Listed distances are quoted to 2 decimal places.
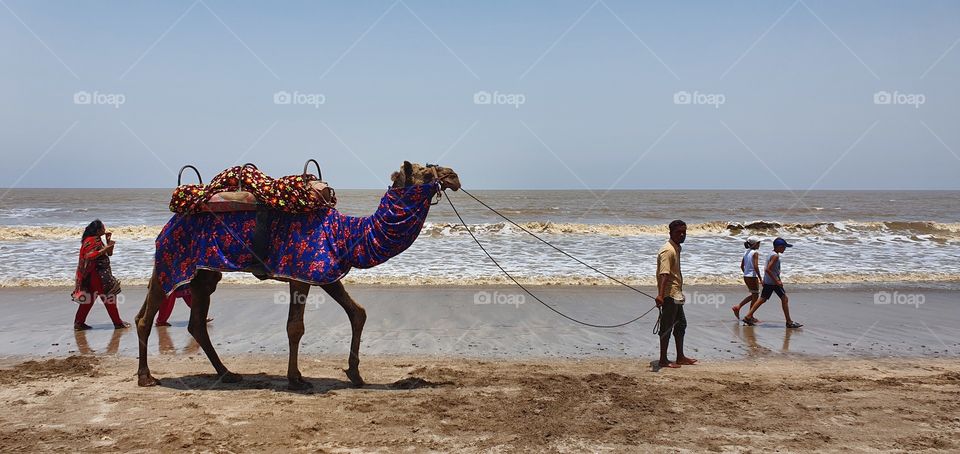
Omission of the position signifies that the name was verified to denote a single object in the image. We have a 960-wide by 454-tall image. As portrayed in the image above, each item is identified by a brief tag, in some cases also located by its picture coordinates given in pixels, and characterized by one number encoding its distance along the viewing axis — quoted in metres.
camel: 6.73
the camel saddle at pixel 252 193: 6.88
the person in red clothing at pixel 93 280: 10.45
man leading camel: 8.12
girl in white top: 11.77
